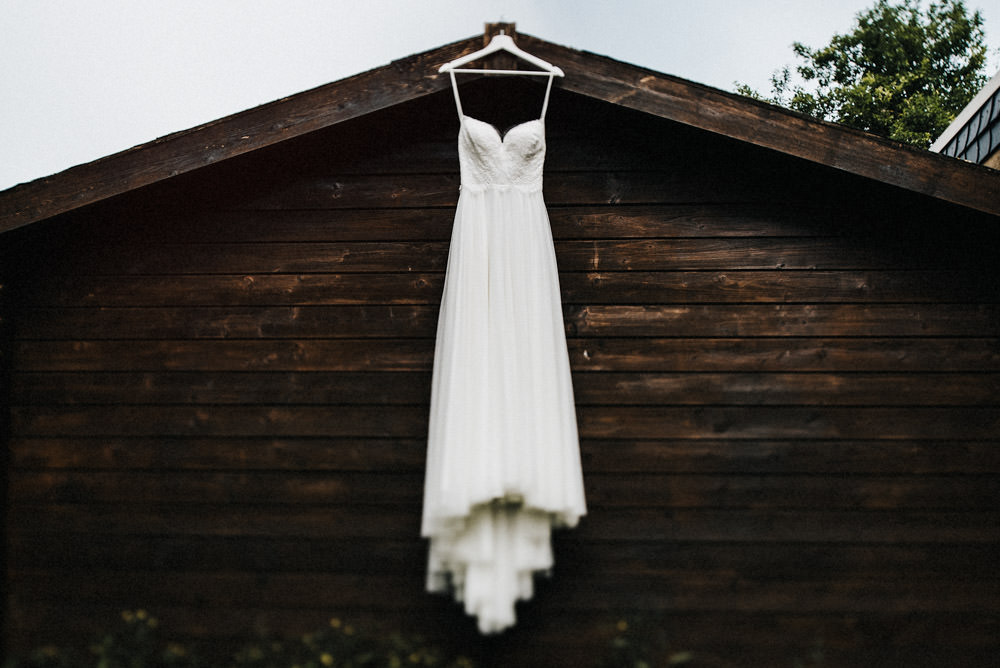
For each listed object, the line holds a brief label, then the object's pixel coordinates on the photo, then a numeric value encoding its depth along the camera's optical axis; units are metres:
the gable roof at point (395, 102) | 2.31
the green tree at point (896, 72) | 13.43
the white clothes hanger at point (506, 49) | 2.32
